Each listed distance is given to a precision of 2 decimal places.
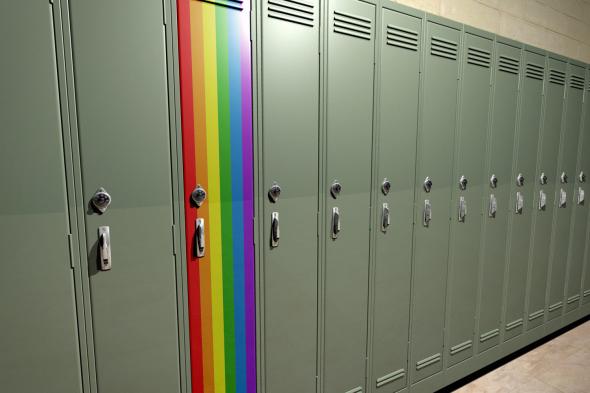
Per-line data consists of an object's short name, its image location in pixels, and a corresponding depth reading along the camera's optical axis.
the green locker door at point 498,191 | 2.58
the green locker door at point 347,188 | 1.88
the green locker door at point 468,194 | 2.40
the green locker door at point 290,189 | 1.70
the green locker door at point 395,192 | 2.05
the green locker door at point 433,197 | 2.22
